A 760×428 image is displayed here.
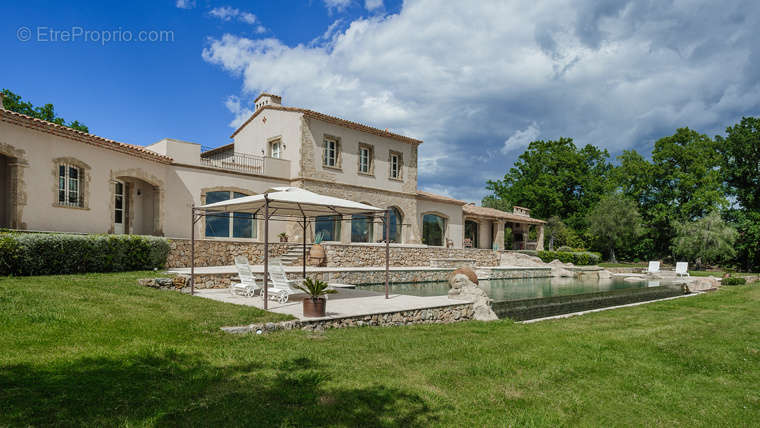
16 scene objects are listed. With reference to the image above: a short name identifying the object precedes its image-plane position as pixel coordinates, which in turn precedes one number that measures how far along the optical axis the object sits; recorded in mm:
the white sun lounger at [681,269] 24297
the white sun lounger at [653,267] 26812
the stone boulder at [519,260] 28156
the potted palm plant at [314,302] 7320
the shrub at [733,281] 20734
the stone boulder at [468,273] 14698
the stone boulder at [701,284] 18266
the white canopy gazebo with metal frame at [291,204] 8656
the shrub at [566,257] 31375
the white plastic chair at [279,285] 9031
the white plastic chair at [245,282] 9875
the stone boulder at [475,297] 9875
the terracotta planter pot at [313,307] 7316
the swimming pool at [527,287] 15320
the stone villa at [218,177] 13508
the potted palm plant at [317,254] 18672
